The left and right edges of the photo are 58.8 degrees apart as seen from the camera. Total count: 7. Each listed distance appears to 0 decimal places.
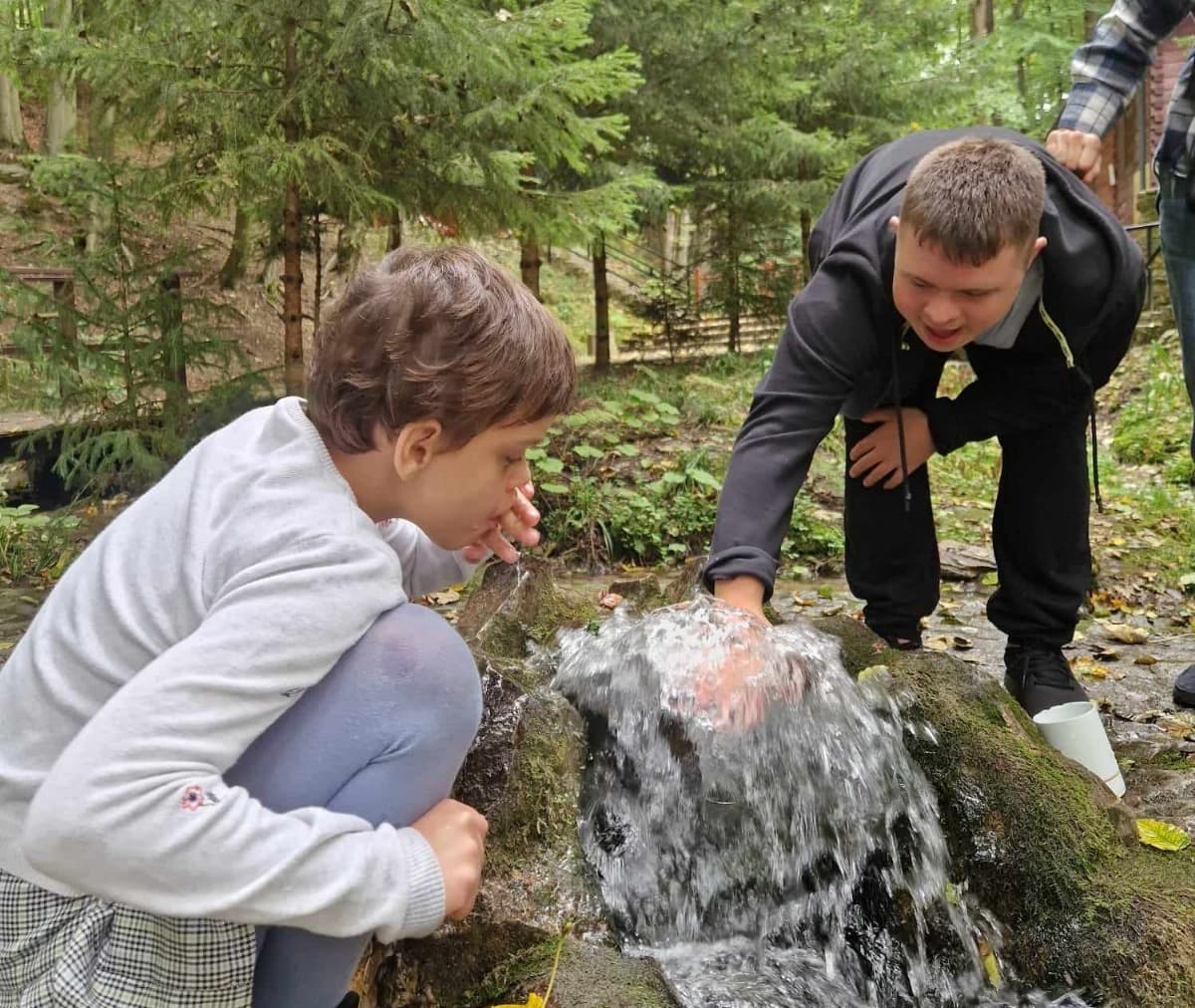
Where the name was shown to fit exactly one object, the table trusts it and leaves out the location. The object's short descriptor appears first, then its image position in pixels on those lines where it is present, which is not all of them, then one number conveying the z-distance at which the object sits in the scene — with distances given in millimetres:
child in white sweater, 1089
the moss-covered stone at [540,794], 1897
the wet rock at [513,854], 1715
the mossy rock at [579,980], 1606
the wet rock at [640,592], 3066
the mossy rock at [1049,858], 1701
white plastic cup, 2277
